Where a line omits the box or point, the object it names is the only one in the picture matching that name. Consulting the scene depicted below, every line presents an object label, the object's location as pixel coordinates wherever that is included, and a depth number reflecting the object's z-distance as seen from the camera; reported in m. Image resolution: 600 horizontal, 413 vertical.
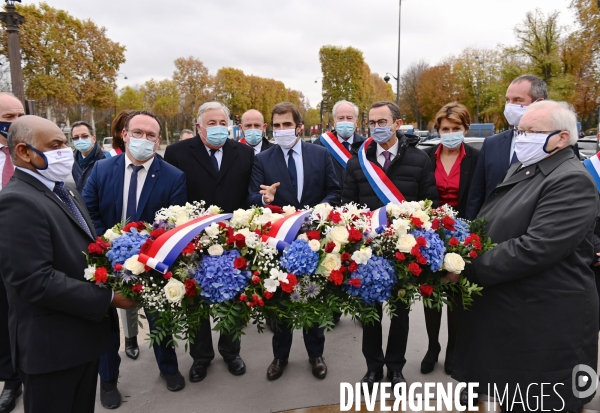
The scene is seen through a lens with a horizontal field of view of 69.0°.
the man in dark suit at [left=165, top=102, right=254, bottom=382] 3.95
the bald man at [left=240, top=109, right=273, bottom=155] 5.39
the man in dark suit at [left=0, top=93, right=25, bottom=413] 3.39
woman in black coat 3.86
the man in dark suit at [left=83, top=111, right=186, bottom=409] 3.46
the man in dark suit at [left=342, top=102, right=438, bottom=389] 3.58
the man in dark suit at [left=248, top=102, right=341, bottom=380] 3.89
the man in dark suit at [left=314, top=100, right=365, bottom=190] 5.47
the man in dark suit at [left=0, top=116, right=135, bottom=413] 2.08
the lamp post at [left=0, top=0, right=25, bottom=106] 8.49
